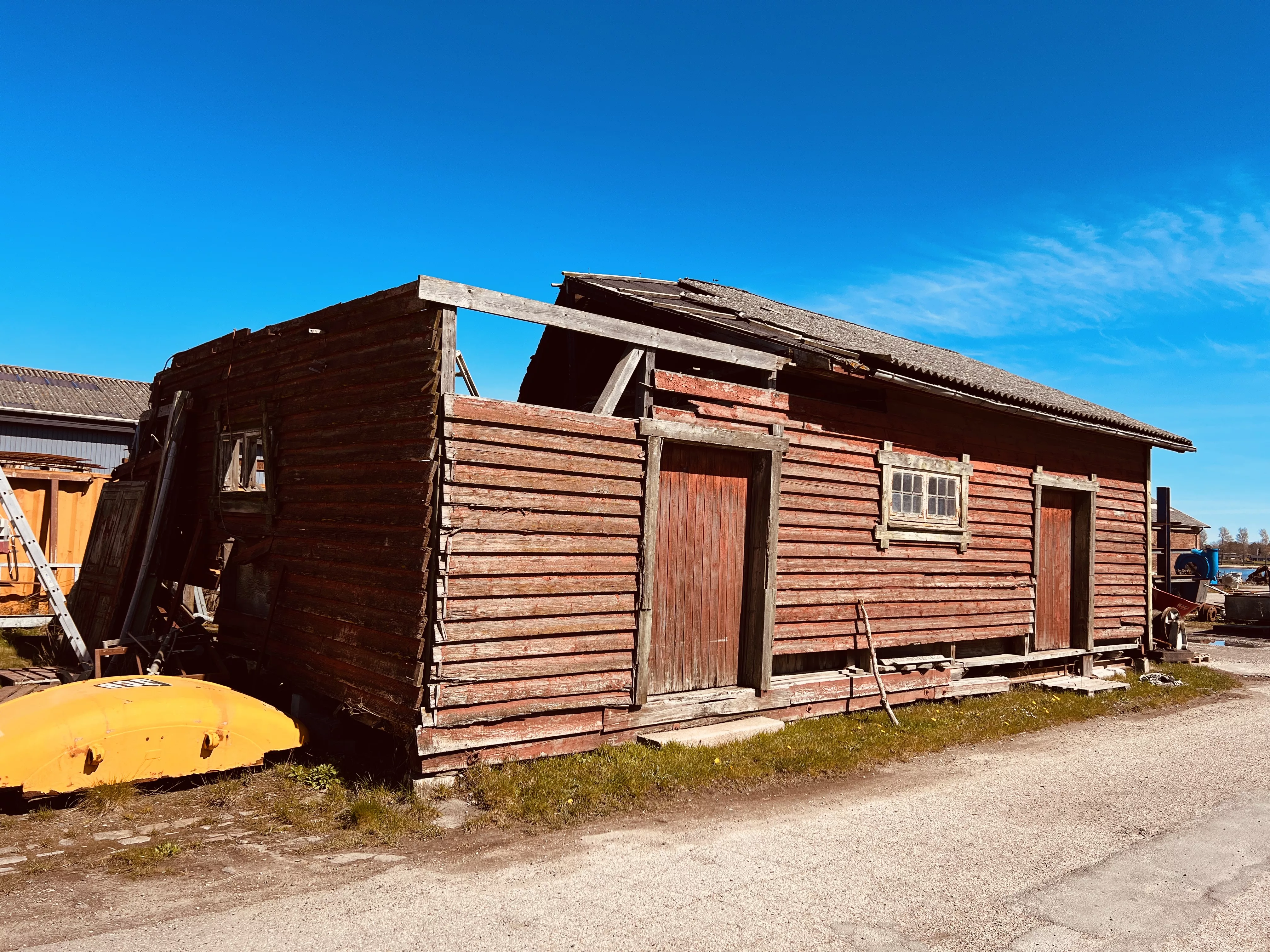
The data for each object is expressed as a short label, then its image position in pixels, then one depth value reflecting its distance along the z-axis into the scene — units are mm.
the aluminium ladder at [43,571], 9266
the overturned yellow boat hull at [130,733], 5711
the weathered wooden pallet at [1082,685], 11680
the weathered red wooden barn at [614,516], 6590
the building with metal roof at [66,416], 25641
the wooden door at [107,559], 9875
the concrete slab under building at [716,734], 7465
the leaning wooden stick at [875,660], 9156
